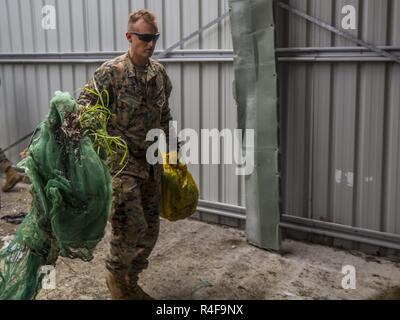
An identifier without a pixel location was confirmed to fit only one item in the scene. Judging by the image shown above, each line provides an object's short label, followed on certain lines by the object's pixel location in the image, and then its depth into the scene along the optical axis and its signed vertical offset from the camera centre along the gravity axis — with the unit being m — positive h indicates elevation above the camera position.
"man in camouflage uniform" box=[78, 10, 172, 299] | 3.56 -0.29
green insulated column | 4.63 -0.19
